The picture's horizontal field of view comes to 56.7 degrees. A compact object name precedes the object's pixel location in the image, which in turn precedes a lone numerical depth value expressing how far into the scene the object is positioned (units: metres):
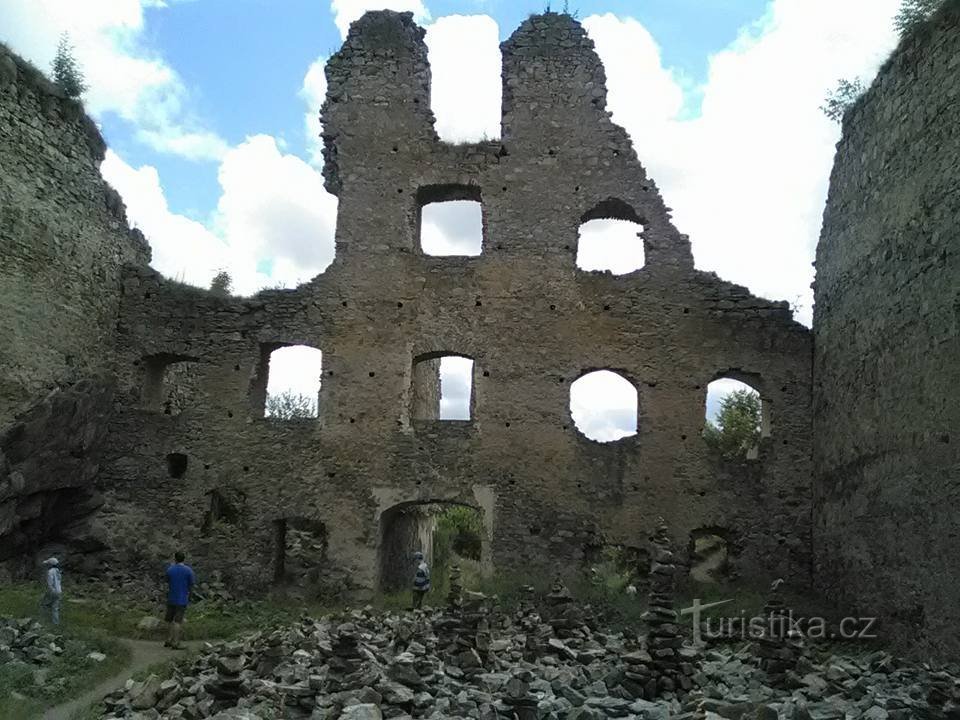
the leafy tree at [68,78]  12.88
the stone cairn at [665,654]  6.85
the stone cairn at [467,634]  7.16
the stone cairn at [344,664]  6.30
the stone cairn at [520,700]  5.68
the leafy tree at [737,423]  21.30
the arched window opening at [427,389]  14.73
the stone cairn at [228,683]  6.49
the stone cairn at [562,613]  9.04
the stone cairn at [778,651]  7.13
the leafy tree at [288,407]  27.91
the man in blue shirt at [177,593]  9.73
